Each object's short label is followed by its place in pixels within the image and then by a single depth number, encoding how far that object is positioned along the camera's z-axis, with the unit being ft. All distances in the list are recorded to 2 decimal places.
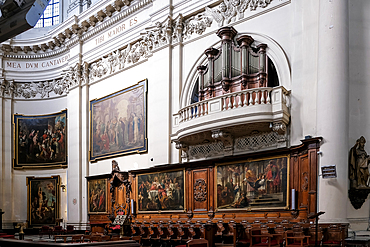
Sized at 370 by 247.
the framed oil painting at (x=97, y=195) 66.64
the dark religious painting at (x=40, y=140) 79.41
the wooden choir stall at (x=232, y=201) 36.73
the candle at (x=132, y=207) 60.09
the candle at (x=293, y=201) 40.34
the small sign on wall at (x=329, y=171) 36.70
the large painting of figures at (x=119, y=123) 63.05
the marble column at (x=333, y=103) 36.83
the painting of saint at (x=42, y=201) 77.41
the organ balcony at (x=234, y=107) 43.19
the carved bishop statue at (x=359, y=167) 37.37
